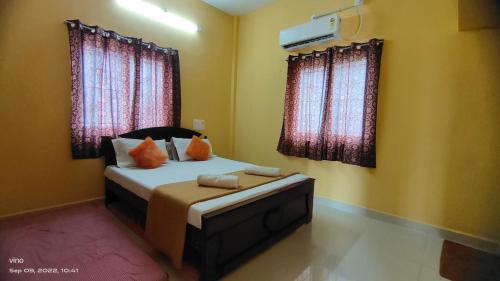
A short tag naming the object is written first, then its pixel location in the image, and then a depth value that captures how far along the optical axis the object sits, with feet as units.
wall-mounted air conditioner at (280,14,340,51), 8.88
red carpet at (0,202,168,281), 4.91
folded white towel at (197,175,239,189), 6.12
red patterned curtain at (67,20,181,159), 8.18
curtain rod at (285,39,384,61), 8.65
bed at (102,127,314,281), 4.81
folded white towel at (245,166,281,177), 7.71
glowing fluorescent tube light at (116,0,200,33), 9.24
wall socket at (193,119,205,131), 12.17
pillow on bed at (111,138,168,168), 8.48
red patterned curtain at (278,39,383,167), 8.60
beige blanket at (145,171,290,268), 5.08
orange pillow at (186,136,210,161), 10.16
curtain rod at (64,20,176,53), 7.93
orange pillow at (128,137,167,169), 8.31
